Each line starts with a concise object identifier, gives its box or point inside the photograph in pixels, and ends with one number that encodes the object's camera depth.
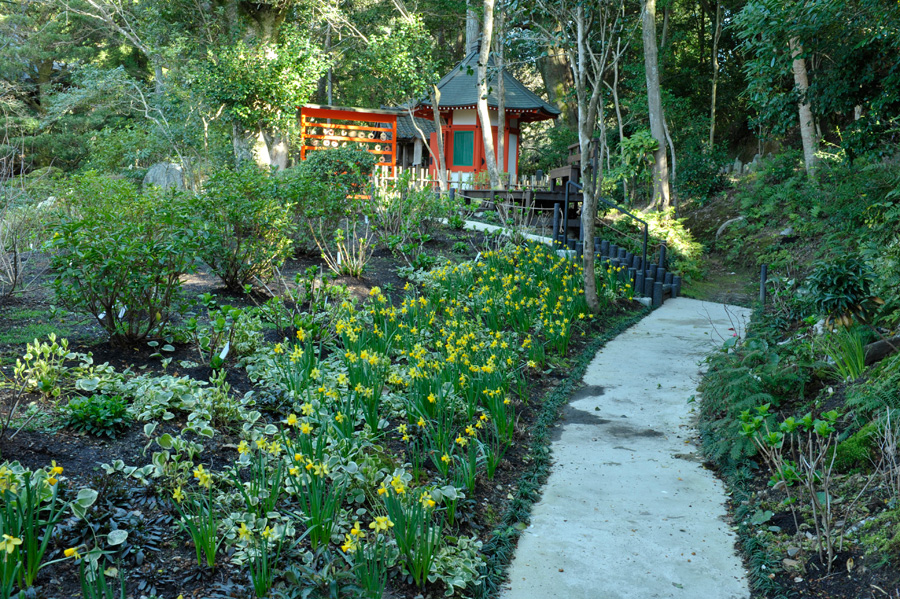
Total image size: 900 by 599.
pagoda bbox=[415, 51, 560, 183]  20.94
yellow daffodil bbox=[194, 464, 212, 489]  2.71
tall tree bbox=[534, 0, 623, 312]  8.04
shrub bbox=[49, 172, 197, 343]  4.35
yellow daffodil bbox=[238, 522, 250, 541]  2.49
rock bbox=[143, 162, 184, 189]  17.69
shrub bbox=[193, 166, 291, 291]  6.37
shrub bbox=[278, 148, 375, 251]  7.93
